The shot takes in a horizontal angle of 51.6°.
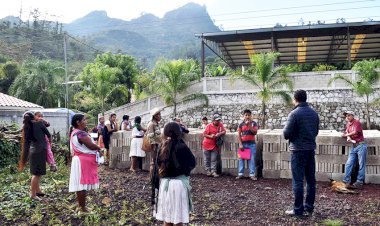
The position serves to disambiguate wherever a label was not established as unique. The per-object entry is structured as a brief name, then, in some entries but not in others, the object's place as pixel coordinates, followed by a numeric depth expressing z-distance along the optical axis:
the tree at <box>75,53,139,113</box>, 25.38
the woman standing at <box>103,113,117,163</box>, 11.09
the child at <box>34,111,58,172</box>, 7.31
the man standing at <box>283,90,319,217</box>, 5.70
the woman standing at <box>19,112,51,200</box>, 7.02
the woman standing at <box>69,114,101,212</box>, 5.94
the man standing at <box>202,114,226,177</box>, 9.17
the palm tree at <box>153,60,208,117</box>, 19.34
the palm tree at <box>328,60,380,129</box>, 17.39
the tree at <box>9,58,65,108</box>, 31.05
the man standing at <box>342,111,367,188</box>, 7.81
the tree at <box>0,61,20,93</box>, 35.69
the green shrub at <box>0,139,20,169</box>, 10.80
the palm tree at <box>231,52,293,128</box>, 17.25
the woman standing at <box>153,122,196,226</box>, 4.27
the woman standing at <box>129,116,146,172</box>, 9.98
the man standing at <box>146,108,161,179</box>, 7.38
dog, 7.28
